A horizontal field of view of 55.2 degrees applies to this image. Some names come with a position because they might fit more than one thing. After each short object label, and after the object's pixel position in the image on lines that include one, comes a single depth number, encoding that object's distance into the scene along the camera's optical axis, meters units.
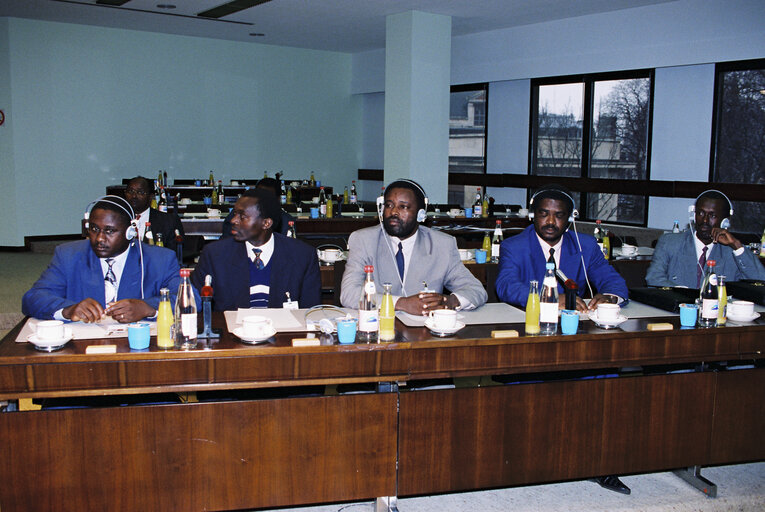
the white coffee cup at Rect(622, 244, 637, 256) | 5.37
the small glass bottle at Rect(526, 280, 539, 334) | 2.72
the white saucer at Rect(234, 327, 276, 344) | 2.49
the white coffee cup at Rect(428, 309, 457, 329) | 2.64
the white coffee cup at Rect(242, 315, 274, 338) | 2.49
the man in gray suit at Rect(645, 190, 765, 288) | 4.07
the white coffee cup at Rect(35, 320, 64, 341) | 2.36
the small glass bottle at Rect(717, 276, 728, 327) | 2.94
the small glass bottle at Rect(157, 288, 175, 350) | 2.43
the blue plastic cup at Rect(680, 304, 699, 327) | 2.87
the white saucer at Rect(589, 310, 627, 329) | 2.81
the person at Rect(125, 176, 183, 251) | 5.33
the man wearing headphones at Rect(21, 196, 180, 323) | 2.97
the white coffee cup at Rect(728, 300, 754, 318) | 2.98
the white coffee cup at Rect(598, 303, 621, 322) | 2.81
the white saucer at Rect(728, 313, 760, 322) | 2.99
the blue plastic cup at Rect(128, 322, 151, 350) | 2.39
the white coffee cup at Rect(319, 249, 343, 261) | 4.88
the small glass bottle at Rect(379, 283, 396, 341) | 2.59
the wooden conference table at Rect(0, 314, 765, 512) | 2.35
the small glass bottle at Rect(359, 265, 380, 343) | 2.61
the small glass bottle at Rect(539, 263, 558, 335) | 2.75
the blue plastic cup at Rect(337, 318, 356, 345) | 2.53
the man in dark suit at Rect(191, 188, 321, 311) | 3.35
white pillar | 8.92
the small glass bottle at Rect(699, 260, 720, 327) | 2.91
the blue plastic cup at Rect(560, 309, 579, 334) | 2.72
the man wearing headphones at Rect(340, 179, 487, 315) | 3.41
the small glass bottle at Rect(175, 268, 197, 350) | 2.46
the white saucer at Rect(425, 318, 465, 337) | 2.64
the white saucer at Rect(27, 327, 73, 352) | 2.34
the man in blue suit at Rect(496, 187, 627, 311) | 3.54
